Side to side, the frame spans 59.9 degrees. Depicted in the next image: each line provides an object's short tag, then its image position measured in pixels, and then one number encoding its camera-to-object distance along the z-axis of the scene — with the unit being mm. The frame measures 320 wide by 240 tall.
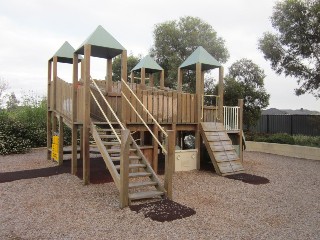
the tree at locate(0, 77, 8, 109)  32069
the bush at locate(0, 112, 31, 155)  14359
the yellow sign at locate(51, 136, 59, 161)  11494
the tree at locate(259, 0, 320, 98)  15094
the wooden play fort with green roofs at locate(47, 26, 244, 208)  6672
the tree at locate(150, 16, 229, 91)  22203
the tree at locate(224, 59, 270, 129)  20844
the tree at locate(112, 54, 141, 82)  26703
